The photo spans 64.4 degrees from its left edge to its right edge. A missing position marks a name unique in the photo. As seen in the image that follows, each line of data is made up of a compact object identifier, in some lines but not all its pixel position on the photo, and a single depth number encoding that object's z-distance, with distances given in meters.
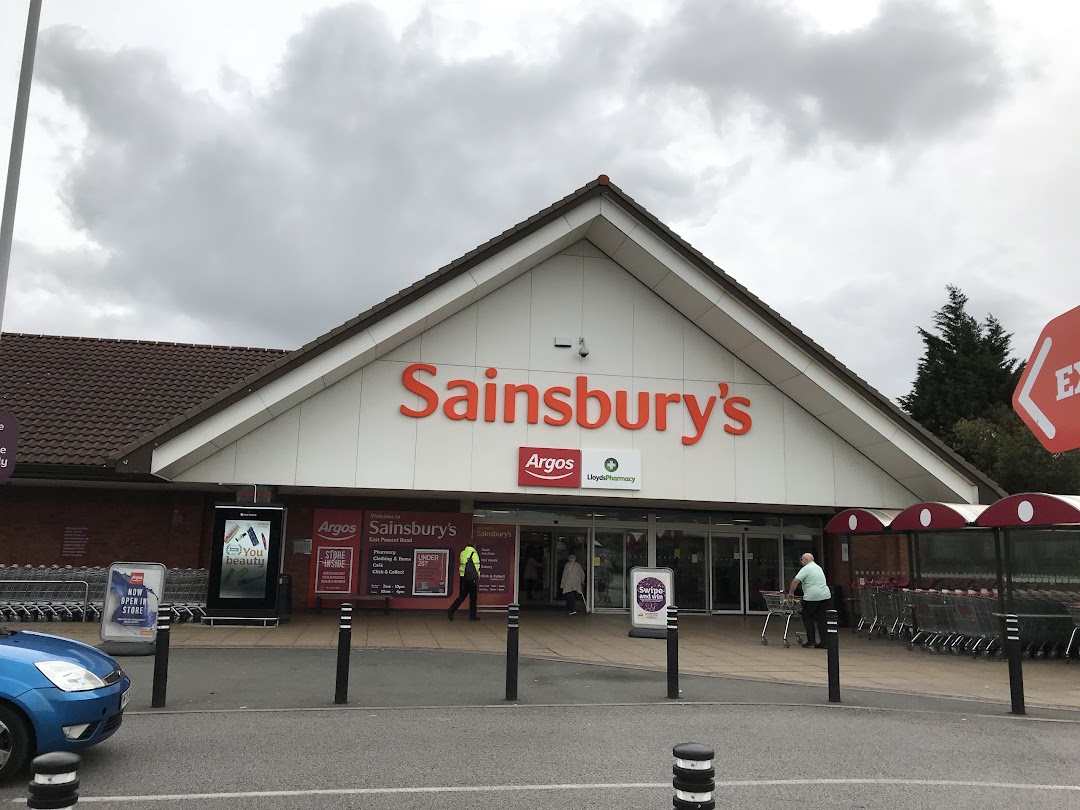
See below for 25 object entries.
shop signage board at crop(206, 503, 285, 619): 15.27
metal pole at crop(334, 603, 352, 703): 9.21
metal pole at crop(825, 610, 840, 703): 9.80
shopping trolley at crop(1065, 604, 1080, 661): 13.89
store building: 15.68
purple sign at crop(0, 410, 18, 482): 9.60
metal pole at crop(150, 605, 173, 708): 8.80
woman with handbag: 19.73
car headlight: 6.14
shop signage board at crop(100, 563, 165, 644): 12.37
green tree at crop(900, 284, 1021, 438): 45.97
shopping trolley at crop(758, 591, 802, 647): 16.11
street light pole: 10.41
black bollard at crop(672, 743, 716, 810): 3.46
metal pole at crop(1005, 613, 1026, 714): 9.36
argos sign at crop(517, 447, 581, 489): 16.42
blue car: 5.95
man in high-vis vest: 17.38
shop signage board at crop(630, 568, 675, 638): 15.76
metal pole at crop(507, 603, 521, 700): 9.55
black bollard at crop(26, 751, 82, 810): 3.15
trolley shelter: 13.94
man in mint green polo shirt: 14.38
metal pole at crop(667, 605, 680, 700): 9.88
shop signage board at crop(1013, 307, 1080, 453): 3.57
